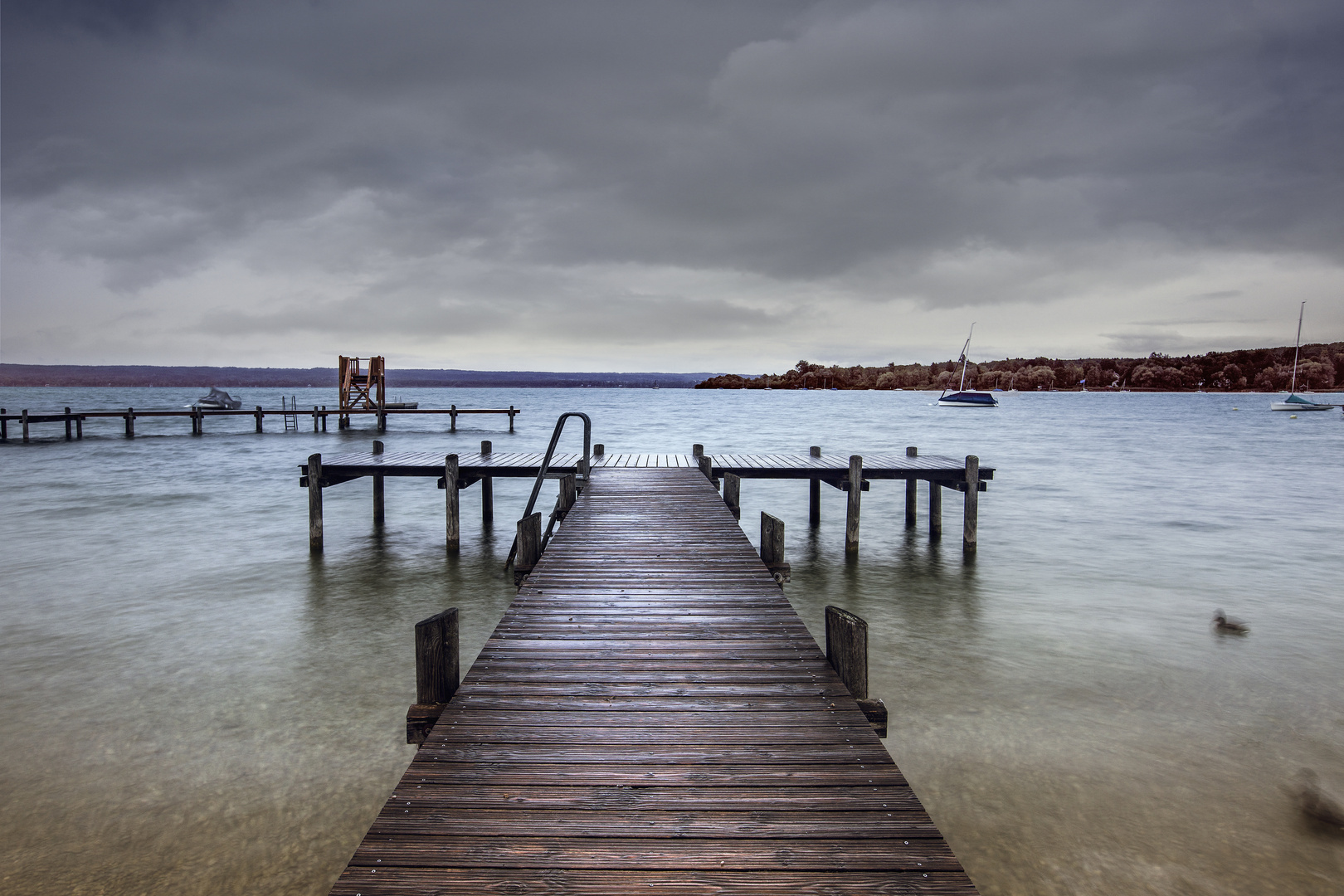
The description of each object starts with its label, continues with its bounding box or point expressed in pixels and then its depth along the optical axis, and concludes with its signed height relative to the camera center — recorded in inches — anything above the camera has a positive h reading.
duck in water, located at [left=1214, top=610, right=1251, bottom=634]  370.6 -120.9
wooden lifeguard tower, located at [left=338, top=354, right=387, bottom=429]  1881.9 +42.6
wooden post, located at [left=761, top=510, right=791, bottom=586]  285.7 -60.9
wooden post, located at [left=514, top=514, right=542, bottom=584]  293.1 -63.8
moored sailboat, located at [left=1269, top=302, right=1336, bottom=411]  3192.2 -11.8
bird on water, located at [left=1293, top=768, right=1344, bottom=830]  198.7 -117.8
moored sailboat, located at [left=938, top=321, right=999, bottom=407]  3631.9 +7.4
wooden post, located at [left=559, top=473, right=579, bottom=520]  399.9 -54.9
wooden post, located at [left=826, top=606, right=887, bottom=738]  147.2 -57.9
